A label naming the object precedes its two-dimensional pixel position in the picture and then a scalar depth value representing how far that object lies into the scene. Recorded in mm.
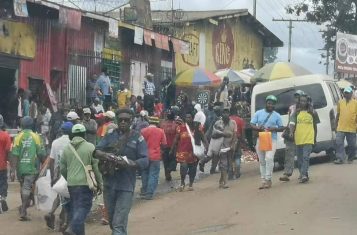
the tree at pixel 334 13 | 43156
